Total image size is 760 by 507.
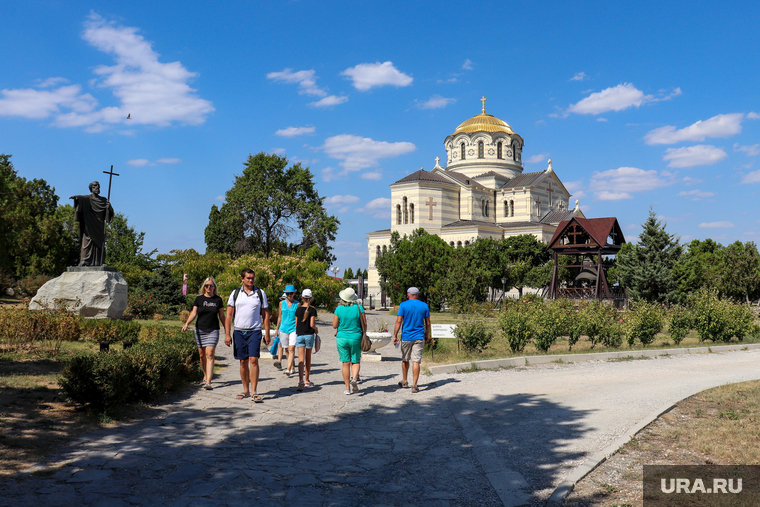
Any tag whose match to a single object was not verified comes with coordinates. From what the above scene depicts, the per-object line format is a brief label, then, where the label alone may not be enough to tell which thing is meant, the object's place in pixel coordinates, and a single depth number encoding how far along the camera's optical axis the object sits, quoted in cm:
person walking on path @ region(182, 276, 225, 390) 909
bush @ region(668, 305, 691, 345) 1711
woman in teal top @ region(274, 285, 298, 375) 1095
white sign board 1391
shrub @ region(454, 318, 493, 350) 1417
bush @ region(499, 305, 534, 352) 1456
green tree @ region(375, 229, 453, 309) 3803
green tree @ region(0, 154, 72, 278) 3331
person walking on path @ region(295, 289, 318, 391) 967
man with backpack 838
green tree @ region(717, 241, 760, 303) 3888
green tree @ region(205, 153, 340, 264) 4150
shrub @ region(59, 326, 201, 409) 714
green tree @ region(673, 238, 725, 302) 3616
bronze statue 1689
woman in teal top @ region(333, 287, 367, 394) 920
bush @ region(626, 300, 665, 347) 1639
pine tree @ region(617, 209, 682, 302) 3528
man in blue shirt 972
